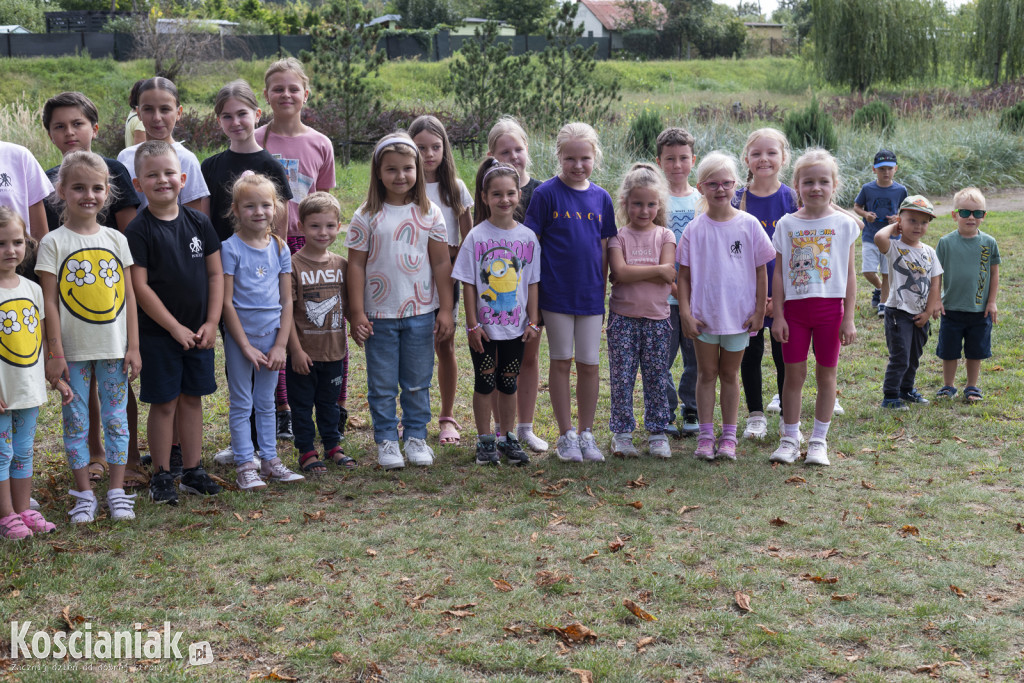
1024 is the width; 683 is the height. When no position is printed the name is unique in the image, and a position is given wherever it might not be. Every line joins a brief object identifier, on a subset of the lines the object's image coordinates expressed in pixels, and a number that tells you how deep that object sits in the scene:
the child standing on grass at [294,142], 5.38
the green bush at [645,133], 16.08
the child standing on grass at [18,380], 4.00
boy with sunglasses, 6.36
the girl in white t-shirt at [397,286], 5.04
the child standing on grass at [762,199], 5.53
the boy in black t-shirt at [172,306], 4.46
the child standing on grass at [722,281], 5.14
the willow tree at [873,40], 25.56
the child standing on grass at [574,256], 5.15
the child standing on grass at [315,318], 5.08
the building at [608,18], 58.91
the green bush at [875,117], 18.94
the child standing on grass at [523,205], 5.39
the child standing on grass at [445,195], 5.42
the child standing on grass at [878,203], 8.52
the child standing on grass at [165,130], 5.00
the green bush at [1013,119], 19.33
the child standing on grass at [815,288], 5.13
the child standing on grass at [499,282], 5.06
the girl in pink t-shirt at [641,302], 5.18
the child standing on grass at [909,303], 6.28
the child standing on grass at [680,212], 5.69
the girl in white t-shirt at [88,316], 4.20
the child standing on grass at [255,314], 4.77
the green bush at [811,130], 16.91
